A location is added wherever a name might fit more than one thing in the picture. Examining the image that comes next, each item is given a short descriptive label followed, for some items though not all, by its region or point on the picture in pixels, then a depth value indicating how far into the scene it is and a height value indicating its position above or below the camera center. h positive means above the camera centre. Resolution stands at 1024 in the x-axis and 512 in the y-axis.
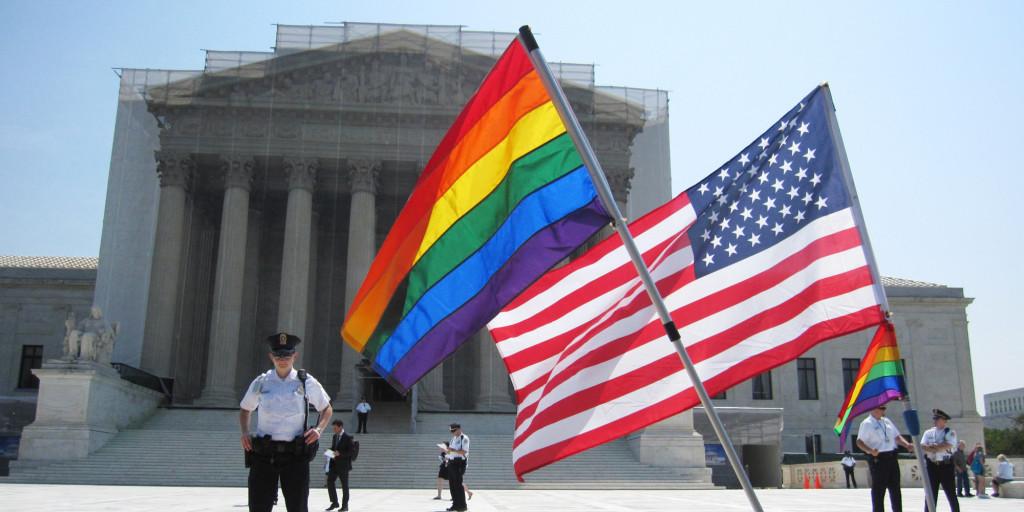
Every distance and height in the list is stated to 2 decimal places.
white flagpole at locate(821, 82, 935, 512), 5.78 +1.38
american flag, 6.30 +1.18
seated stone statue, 30.28 +3.60
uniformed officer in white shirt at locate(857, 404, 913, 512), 10.81 +0.14
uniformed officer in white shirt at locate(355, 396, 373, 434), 32.88 +1.48
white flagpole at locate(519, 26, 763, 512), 5.10 +1.44
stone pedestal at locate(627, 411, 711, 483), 30.02 +0.36
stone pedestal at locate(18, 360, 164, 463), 28.55 +1.17
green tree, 83.76 +2.14
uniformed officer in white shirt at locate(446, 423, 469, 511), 16.14 -0.28
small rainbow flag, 6.28 +0.65
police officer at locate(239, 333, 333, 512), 7.06 +0.15
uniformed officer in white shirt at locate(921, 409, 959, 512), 11.98 +0.11
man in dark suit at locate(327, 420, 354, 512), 15.70 -0.15
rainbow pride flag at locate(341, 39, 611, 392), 6.01 +1.50
